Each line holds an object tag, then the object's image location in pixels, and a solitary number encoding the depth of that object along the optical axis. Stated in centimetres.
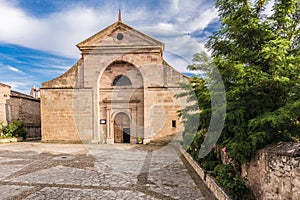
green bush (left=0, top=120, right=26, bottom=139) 1633
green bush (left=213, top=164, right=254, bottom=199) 419
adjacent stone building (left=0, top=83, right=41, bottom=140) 1741
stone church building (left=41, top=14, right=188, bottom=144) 1438
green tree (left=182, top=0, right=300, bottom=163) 380
